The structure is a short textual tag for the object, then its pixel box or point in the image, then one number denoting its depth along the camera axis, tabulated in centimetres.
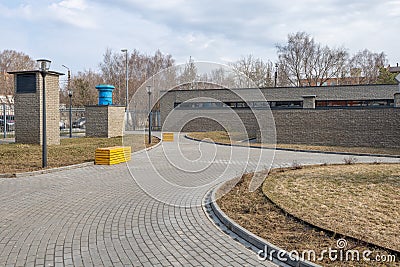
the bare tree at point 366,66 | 5566
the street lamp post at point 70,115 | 2602
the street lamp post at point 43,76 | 1038
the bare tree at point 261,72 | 4378
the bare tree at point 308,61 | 5109
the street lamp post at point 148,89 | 1982
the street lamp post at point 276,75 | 5198
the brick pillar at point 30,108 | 1554
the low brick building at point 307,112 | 2130
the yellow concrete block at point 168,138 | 2350
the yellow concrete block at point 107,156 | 1195
